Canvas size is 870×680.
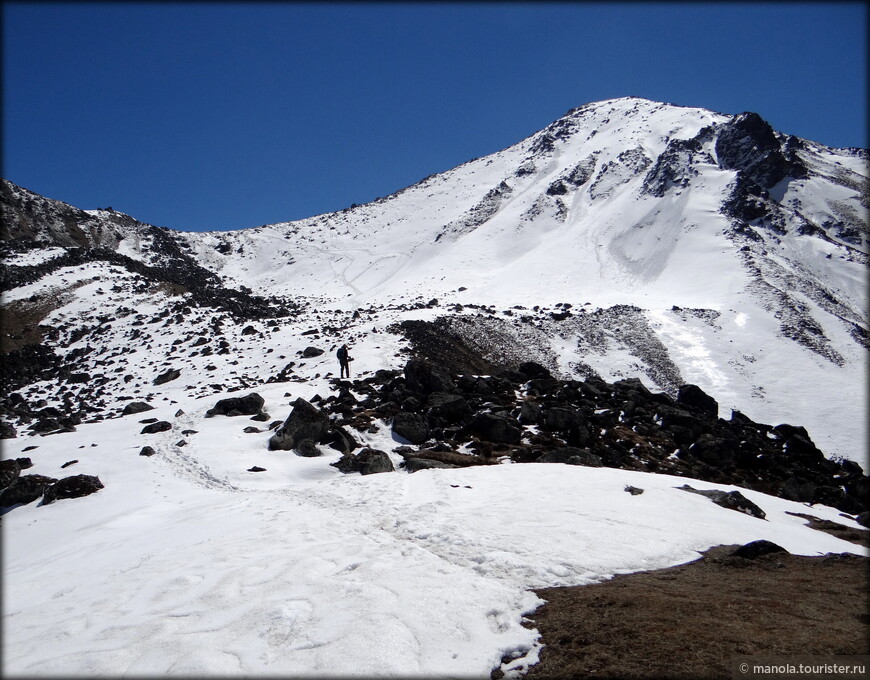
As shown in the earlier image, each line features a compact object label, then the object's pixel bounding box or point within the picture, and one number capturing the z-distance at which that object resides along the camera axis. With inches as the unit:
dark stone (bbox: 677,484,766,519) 619.5
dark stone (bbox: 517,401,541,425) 965.8
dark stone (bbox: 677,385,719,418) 1353.3
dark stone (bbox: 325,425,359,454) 772.0
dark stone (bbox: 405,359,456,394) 1043.3
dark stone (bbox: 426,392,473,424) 929.5
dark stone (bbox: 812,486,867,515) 782.5
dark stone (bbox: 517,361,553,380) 1312.7
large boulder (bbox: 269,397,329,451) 770.8
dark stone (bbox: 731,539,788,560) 438.6
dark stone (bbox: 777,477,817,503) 794.8
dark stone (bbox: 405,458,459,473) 706.2
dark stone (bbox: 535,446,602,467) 772.6
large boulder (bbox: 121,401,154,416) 1007.0
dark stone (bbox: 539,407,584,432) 935.7
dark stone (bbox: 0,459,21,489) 616.8
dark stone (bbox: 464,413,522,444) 870.4
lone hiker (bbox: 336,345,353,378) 1111.6
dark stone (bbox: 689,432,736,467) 956.6
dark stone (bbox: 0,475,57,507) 590.6
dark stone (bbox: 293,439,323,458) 743.7
